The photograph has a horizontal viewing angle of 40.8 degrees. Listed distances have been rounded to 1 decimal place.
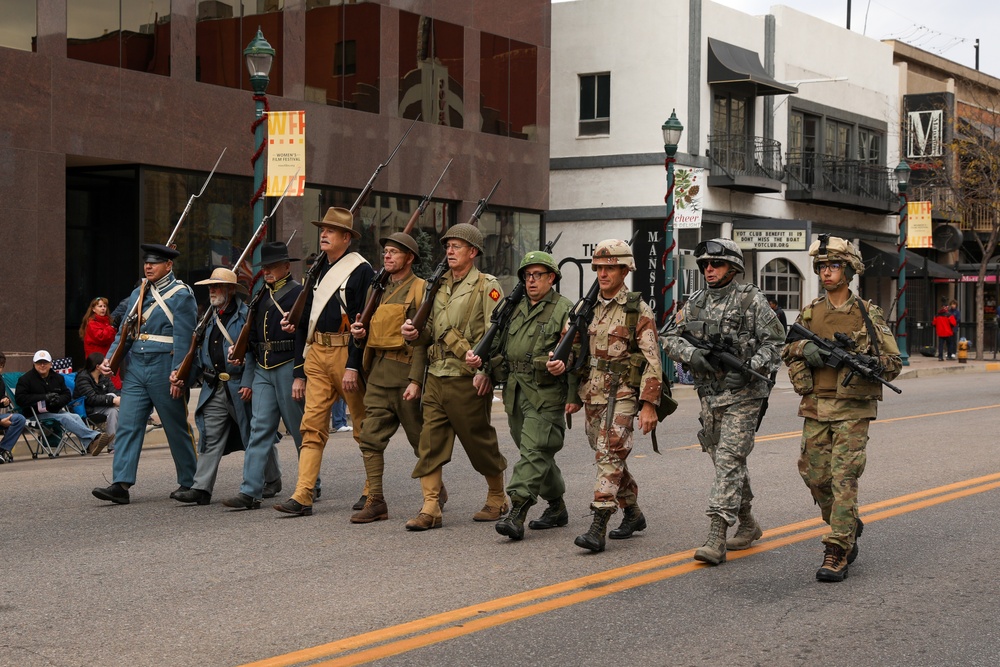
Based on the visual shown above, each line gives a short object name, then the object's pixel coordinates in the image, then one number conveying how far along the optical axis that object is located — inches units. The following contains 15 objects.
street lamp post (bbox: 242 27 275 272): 652.7
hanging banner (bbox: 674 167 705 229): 976.3
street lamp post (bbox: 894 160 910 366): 1327.5
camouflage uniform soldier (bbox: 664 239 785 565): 310.3
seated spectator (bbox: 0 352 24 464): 541.0
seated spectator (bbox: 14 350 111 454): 563.8
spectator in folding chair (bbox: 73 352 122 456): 589.9
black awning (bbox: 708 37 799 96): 1359.5
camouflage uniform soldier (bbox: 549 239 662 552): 322.7
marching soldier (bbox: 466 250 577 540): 337.4
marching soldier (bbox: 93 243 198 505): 409.7
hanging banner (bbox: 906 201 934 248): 1385.3
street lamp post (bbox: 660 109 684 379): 973.8
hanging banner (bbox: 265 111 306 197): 633.0
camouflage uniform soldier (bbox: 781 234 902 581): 299.0
